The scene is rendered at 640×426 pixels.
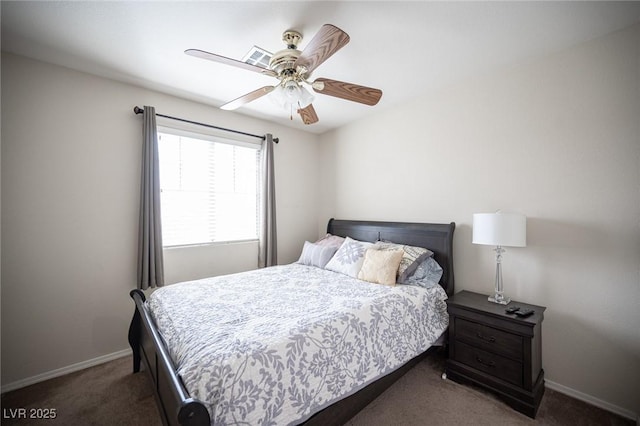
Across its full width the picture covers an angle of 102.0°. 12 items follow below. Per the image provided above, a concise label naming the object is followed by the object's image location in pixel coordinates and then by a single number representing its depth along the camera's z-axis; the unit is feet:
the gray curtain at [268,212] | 11.45
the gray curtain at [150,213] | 8.50
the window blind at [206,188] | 9.49
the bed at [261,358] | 3.78
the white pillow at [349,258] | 8.82
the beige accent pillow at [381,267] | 7.86
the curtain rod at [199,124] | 8.54
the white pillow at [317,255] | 10.12
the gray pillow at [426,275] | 7.99
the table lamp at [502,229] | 6.45
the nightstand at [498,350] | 5.94
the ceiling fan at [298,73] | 5.06
